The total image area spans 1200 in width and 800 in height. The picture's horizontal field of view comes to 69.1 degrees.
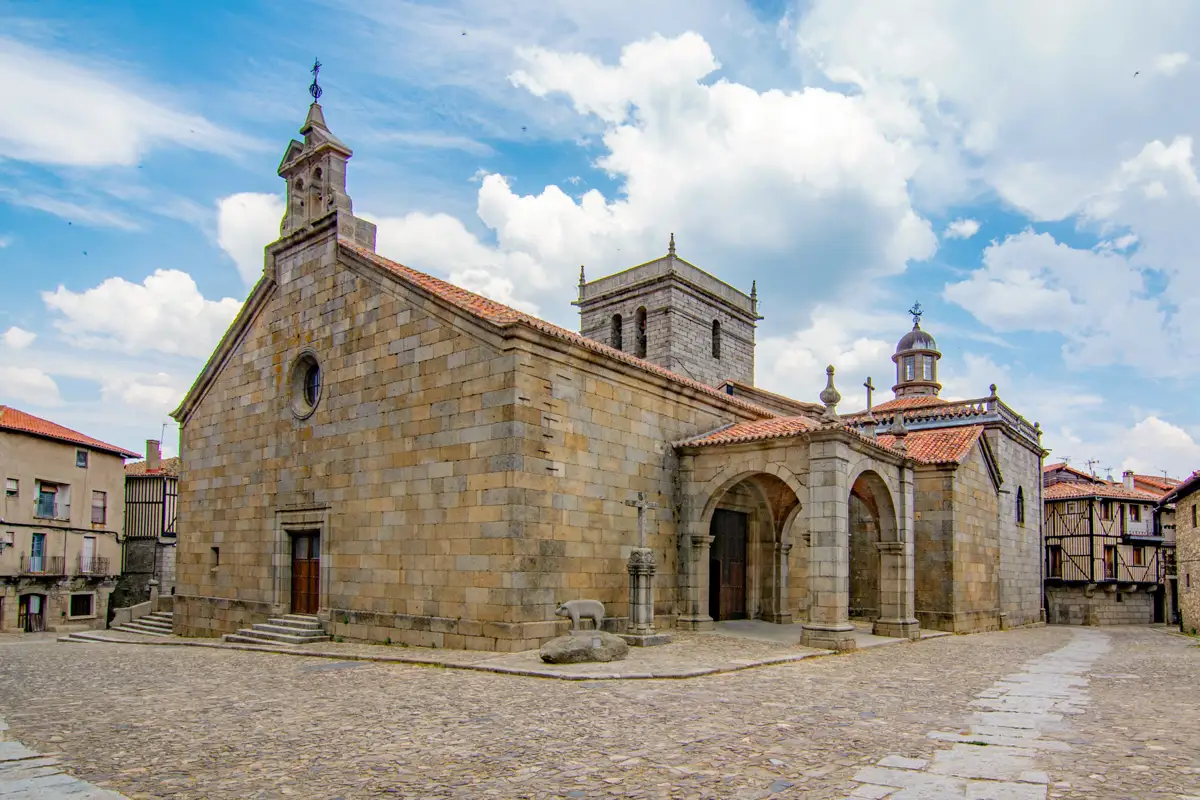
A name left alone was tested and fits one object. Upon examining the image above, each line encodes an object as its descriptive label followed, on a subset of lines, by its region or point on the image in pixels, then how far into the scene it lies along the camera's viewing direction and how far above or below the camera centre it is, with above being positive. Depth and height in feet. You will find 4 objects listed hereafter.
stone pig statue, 43.78 -5.43
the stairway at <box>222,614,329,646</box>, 52.01 -8.19
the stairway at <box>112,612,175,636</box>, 68.33 -10.20
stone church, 46.55 +1.31
